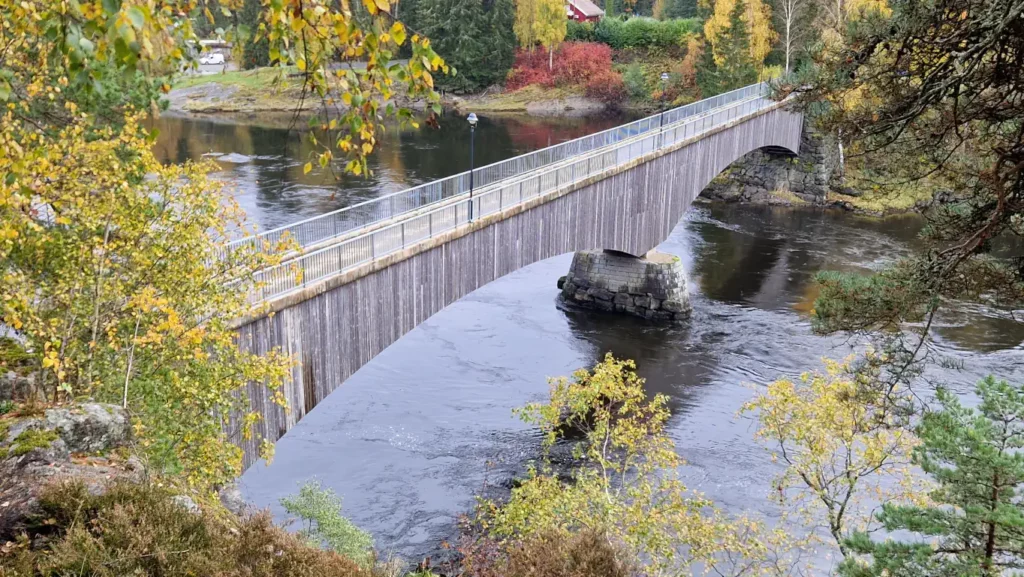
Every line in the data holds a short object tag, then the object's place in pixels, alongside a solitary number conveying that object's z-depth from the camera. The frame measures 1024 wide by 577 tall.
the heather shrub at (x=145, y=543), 6.52
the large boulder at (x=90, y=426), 8.91
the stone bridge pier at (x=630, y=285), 33.75
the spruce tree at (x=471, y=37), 83.75
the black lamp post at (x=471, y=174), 20.25
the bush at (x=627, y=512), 14.41
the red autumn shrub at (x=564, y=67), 86.12
